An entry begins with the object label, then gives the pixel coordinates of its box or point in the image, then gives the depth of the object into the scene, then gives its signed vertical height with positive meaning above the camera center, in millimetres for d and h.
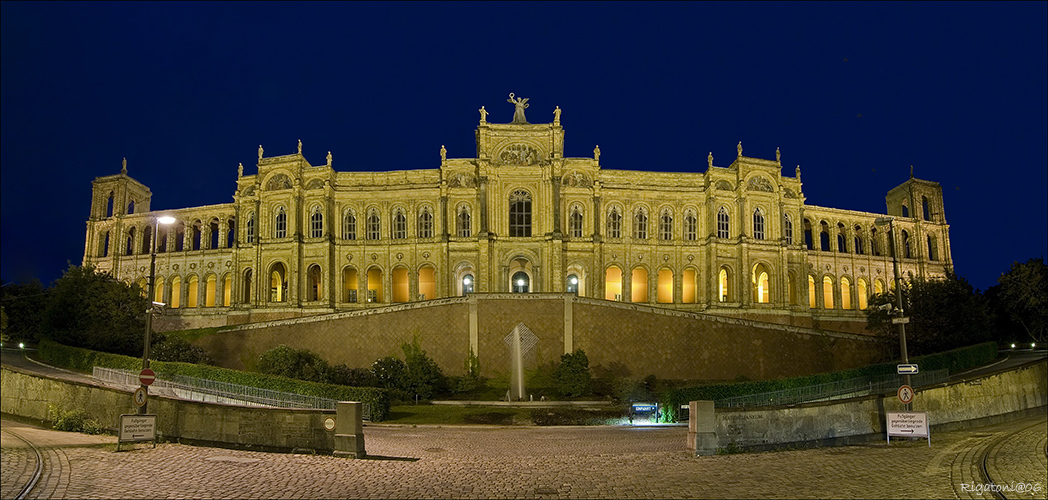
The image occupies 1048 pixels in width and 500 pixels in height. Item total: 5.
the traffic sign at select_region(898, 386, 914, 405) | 22422 -598
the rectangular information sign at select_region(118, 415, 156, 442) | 19703 -1282
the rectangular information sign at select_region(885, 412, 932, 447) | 21984 -1435
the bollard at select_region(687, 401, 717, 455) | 20016 -1431
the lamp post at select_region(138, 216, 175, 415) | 26016 +2437
